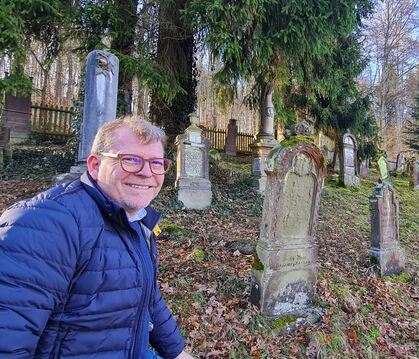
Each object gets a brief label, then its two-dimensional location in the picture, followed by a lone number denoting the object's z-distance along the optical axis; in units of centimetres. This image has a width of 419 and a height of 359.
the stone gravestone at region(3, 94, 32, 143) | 1162
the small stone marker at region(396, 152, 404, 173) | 1982
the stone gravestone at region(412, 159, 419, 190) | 1430
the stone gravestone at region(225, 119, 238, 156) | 1639
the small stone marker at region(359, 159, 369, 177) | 1549
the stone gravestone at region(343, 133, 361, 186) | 1225
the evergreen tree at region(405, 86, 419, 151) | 2440
